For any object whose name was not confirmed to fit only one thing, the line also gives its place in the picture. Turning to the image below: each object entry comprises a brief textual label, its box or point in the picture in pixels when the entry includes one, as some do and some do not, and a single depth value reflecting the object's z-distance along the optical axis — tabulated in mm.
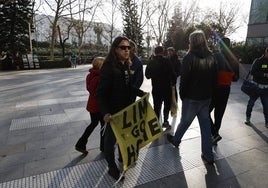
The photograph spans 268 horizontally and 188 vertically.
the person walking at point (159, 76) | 4742
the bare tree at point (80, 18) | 29984
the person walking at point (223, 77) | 3875
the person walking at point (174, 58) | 6258
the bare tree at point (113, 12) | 36812
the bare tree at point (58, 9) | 25170
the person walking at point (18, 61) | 21239
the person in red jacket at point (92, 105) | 3629
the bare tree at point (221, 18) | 37000
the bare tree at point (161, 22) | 34312
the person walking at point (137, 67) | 4134
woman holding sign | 2705
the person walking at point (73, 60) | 25869
